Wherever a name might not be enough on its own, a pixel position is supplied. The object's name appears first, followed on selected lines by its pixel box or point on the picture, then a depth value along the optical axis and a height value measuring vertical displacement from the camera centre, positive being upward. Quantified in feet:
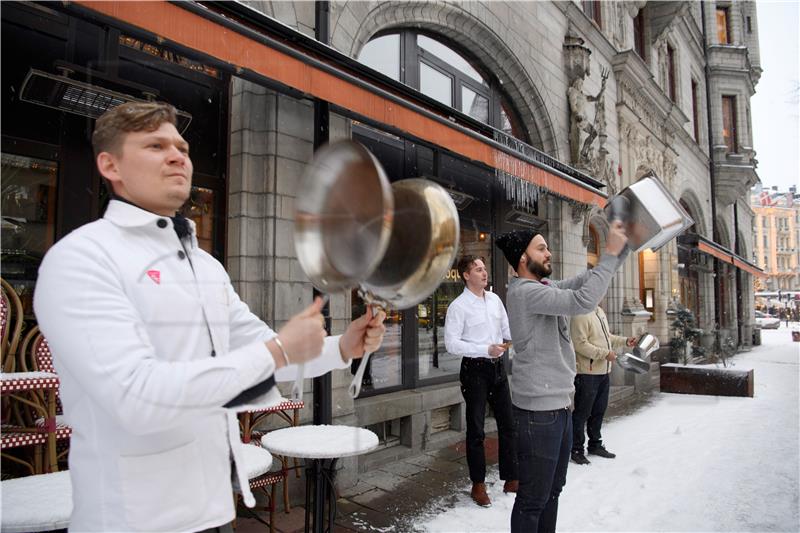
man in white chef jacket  3.24 -0.37
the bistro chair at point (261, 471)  7.72 -2.69
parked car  121.18 -6.01
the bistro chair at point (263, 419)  11.32 -2.93
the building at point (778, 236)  221.87 +28.98
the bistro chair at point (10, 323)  9.50 -0.55
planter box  29.48 -5.00
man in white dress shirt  14.20 -2.03
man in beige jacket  17.42 -2.42
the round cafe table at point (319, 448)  8.11 -2.53
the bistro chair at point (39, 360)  9.93 -1.30
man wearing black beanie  8.95 -1.37
